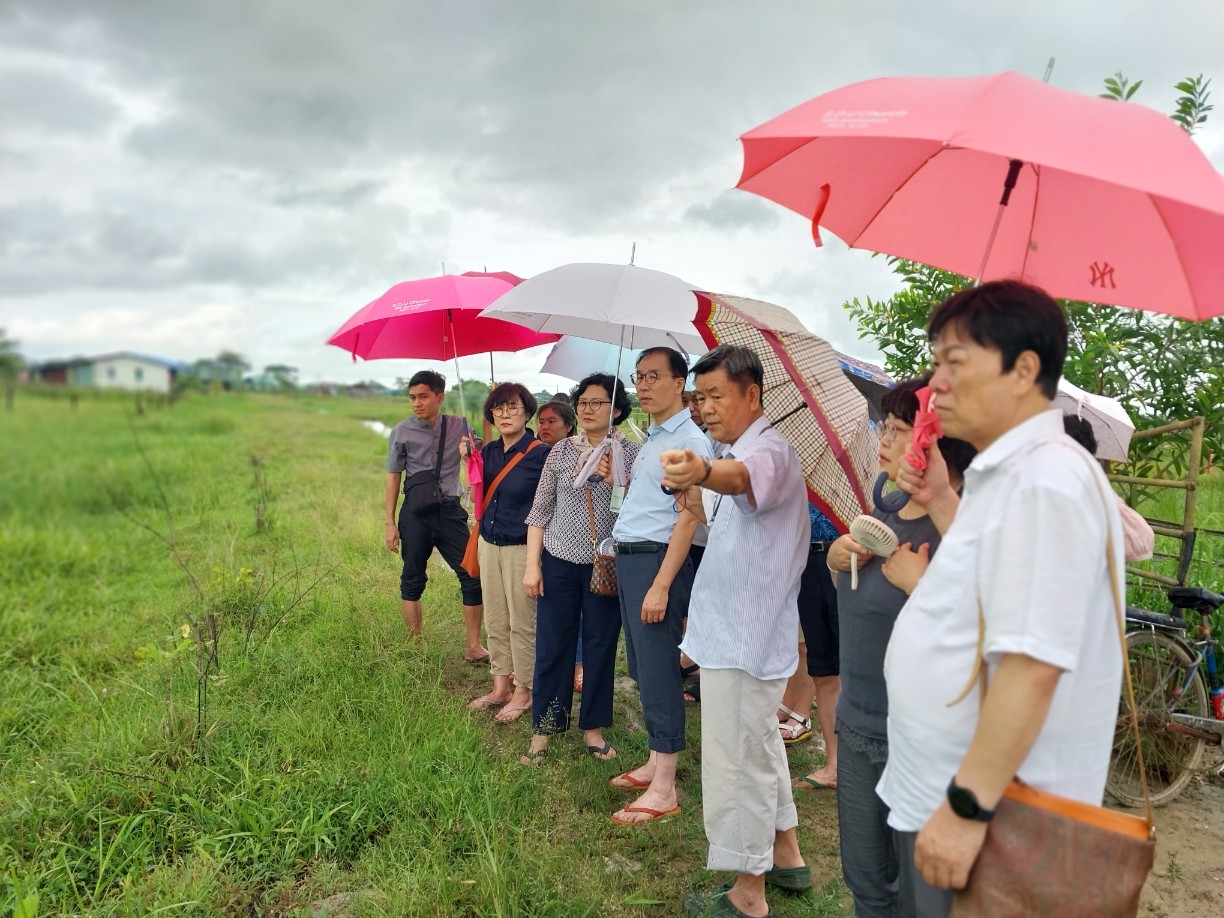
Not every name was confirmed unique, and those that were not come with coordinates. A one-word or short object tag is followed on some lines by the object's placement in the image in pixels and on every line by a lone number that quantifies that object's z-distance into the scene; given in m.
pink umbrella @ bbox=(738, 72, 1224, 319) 1.56
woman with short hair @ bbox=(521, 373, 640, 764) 3.72
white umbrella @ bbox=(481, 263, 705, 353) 3.18
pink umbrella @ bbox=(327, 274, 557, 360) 5.02
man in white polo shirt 1.24
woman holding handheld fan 2.06
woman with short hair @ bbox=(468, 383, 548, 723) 4.20
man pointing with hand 2.44
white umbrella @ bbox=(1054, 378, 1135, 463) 3.26
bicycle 3.42
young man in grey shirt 5.00
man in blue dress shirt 3.21
